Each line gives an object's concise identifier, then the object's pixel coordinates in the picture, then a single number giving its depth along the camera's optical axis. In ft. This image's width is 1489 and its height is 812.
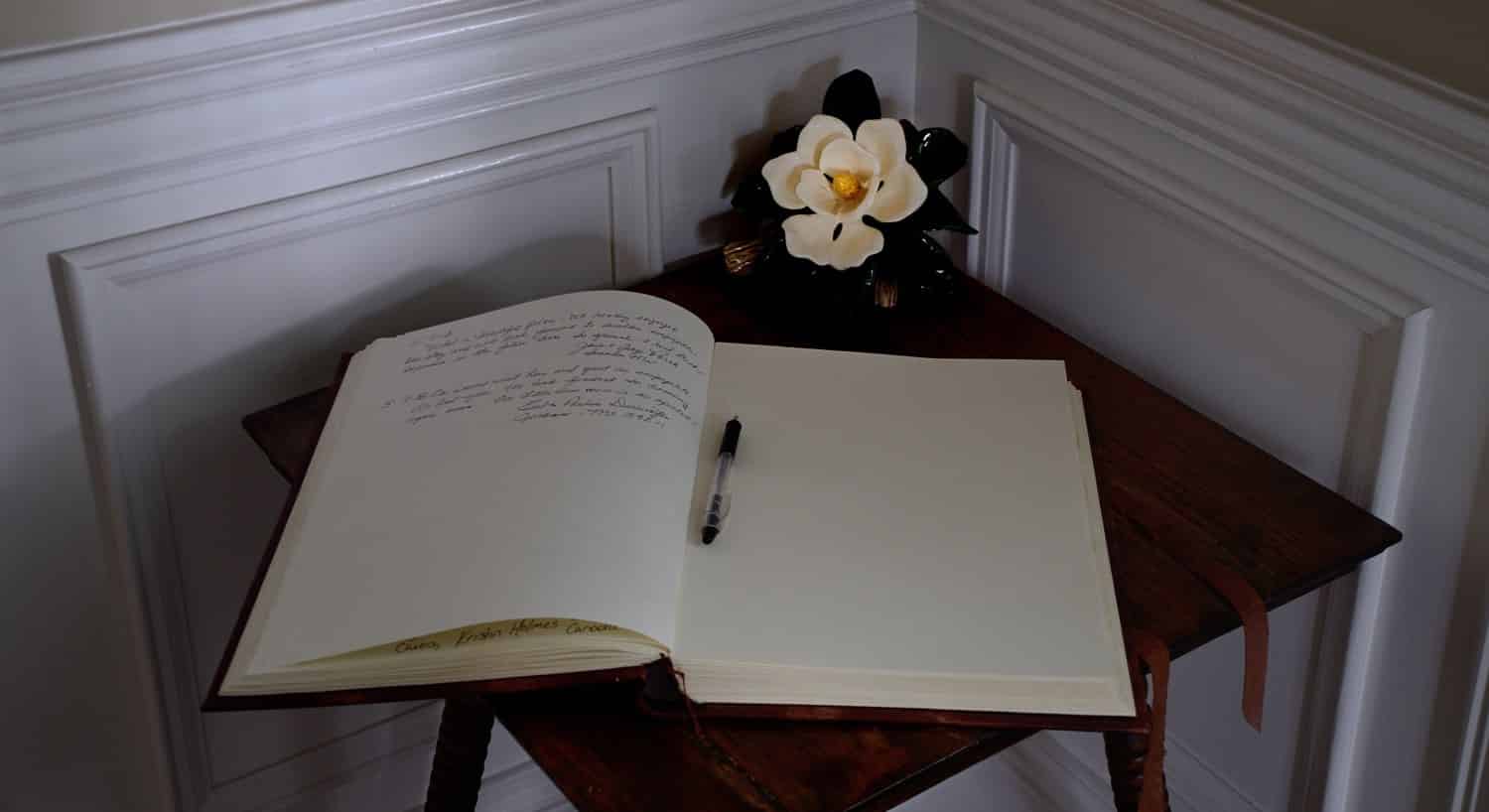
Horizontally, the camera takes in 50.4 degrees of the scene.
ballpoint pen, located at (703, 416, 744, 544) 2.47
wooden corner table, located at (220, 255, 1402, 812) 2.15
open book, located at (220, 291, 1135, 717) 2.21
